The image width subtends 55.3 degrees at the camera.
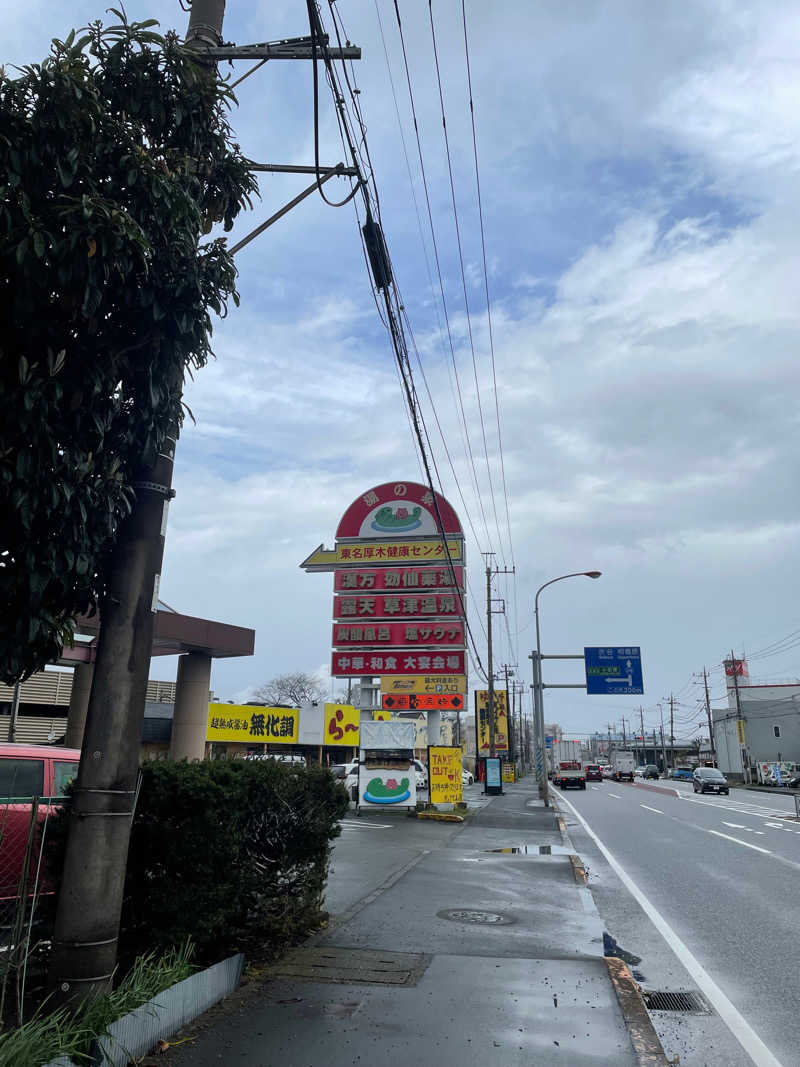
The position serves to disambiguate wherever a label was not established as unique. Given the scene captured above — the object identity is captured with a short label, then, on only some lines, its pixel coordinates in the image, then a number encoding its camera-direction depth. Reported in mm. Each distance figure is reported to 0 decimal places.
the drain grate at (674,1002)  5927
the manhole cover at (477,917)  8469
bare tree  106688
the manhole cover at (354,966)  6066
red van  6455
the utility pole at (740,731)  70100
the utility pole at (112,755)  4328
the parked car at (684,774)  85338
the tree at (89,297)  3855
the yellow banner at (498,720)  66500
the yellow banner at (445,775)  23812
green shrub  5309
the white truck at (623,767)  72750
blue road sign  32688
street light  30598
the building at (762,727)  74062
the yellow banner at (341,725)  45562
